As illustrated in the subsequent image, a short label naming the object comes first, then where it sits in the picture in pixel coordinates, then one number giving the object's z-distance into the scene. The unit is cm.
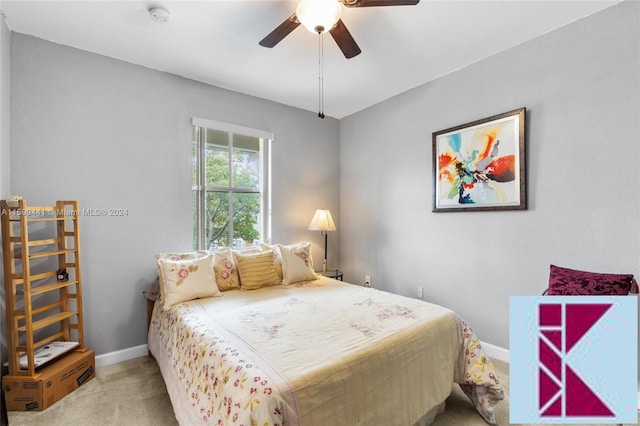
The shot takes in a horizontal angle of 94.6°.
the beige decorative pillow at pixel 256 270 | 263
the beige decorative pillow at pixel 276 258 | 285
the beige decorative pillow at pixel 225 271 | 257
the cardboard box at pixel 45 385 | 188
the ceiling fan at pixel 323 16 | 155
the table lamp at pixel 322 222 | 351
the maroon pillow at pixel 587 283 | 181
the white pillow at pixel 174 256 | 232
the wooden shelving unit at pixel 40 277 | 193
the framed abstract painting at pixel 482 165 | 242
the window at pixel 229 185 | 309
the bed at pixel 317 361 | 121
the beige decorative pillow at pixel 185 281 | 225
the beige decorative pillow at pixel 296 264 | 283
